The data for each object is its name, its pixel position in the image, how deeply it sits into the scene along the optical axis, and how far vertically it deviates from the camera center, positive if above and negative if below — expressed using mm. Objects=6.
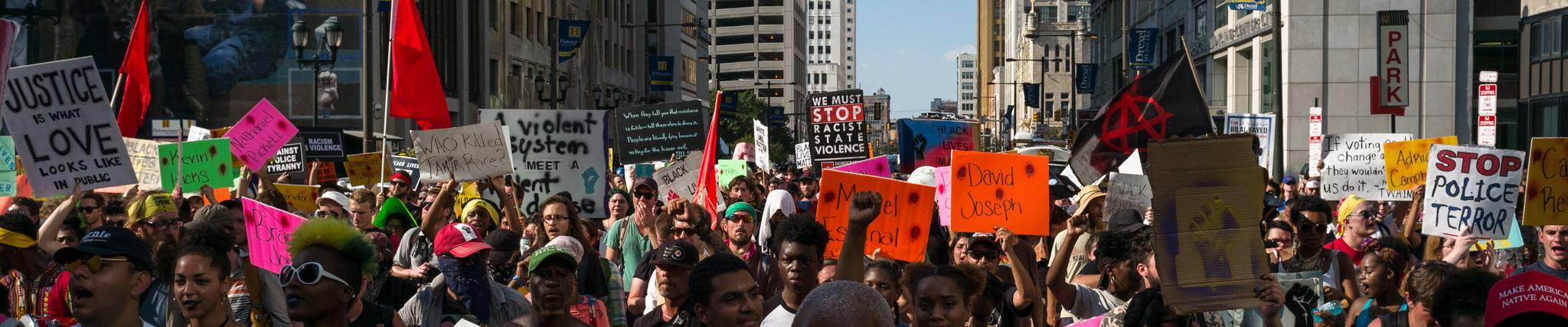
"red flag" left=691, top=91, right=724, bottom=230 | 11219 -344
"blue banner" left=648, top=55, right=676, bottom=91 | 49781 +2786
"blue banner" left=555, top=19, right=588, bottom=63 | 35500 +3028
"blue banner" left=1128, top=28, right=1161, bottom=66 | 38281 +3015
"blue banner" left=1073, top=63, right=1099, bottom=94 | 51872 +2687
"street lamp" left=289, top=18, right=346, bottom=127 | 19469 +1670
